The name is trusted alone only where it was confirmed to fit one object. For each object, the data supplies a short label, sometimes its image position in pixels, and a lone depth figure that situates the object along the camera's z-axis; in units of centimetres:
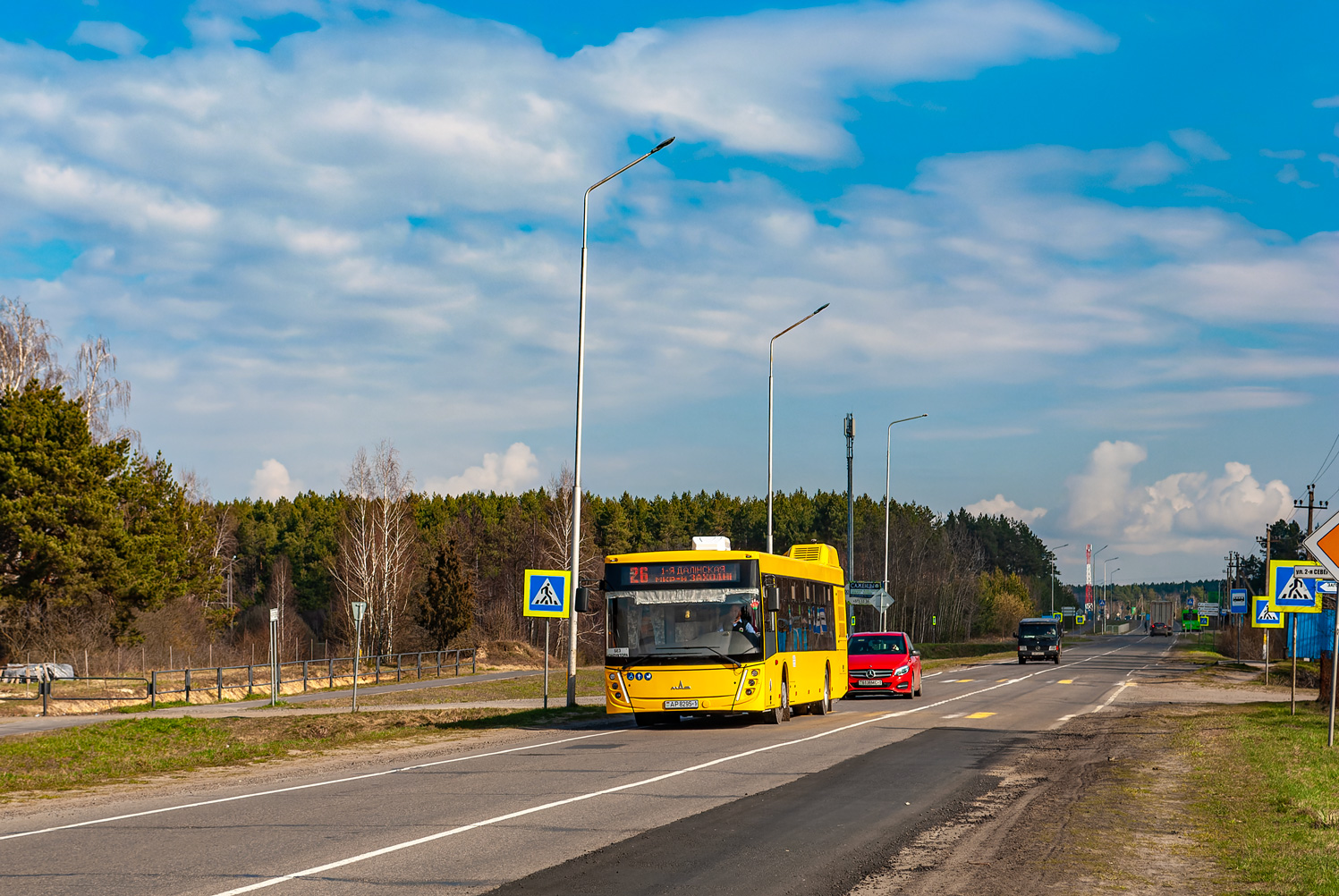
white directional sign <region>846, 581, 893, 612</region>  4681
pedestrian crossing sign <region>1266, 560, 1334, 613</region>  2320
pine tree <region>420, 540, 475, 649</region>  7038
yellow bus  2134
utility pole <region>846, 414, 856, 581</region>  4992
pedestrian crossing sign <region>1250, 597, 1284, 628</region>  3475
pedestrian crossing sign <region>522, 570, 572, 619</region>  2447
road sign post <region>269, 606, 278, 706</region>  2969
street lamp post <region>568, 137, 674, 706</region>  2553
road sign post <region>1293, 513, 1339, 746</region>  1753
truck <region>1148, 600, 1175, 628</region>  18762
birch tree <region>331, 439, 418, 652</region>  6462
